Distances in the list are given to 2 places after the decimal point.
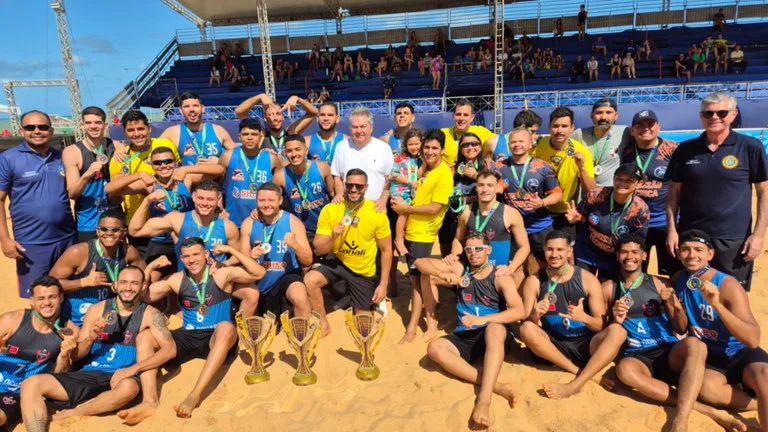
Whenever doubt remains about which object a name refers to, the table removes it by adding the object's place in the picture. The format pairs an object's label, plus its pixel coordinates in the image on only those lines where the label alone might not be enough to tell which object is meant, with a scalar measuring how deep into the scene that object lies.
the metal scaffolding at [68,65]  21.09
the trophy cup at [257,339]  3.89
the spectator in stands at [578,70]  17.72
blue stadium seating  17.19
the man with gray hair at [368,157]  4.91
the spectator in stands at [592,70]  17.52
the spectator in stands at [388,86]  18.44
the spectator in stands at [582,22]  20.64
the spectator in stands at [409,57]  20.95
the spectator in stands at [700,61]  16.61
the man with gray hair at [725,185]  3.61
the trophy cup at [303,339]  3.90
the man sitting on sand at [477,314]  3.76
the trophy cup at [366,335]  3.95
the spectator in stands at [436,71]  18.61
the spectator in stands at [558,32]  20.70
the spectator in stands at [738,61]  16.25
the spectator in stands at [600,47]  18.97
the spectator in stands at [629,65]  17.52
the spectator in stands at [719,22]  18.81
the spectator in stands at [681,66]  16.86
